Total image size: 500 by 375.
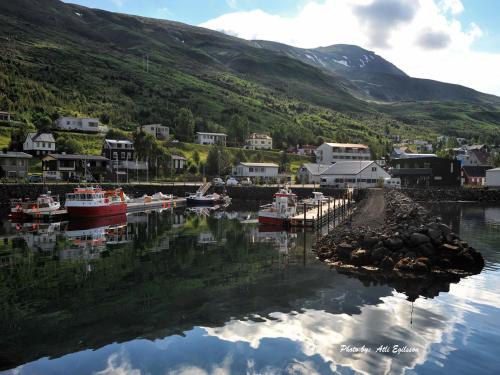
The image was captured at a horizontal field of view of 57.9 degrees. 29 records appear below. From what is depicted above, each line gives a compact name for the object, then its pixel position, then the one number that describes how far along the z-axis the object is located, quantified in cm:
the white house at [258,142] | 16738
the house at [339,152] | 15288
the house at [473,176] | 14171
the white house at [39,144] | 10950
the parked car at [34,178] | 9188
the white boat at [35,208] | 6650
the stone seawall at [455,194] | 10694
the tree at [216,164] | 12975
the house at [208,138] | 15925
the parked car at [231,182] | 11611
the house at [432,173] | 12238
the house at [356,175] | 11469
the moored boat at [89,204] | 6719
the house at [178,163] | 12638
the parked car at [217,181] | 11400
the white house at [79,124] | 13450
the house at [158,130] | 15262
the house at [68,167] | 10019
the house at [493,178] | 12296
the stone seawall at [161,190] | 8375
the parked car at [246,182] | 11764
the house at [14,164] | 9238
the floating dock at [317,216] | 5888
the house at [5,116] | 12702
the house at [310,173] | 12688
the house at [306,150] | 16960
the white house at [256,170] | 12975
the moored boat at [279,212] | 6072
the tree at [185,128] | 15809
